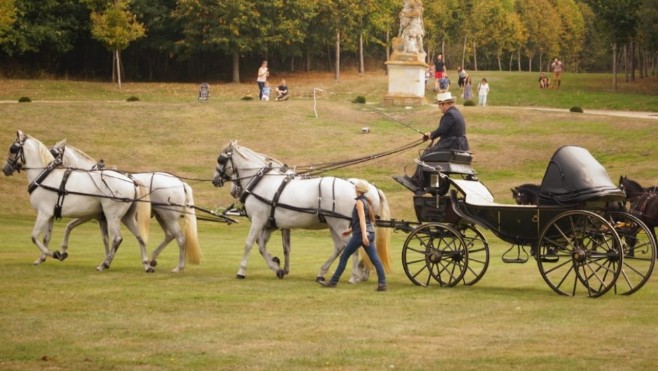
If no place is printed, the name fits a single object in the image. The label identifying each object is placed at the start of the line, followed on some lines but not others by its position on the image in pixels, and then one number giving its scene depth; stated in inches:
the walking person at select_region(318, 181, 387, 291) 735.7
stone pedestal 2180.1
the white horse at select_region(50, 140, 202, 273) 858.1
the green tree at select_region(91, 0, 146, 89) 2741.1
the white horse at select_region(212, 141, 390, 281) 788.0
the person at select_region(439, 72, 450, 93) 2368.7
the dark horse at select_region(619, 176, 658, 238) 956.6
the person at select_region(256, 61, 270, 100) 2354.0
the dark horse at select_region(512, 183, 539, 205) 782.5
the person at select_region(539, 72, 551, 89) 2908.5
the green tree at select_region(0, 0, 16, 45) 2586.1
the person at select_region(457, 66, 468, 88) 2684.5
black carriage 688.4
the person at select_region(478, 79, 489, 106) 2456.9
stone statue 2191.2
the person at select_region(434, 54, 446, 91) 2546.8
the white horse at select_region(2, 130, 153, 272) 866.1
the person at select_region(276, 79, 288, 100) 2415.1
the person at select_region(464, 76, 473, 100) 2582.2
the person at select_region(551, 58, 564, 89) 2955.2
